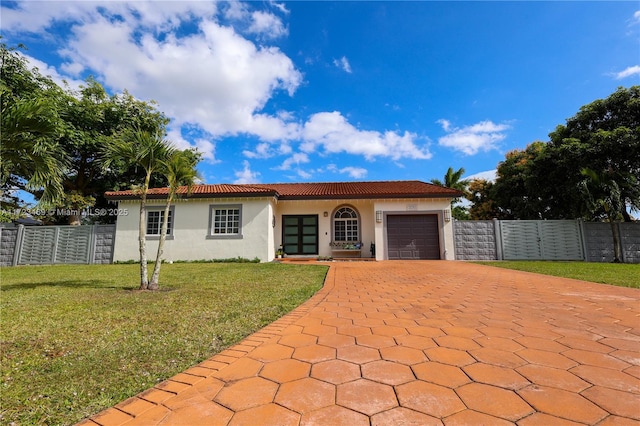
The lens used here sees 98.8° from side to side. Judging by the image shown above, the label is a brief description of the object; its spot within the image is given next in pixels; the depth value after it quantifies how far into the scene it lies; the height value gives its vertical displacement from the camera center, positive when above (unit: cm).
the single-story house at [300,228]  1239 +97
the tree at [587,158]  1253 +430
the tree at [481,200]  2311 +389
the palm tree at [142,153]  570 +195
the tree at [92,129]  1642 +731
